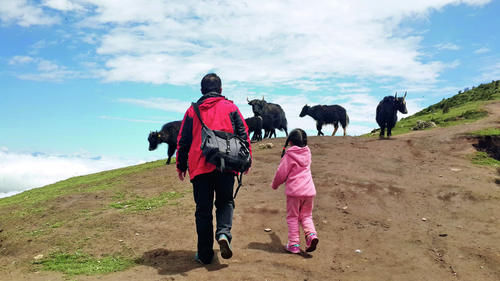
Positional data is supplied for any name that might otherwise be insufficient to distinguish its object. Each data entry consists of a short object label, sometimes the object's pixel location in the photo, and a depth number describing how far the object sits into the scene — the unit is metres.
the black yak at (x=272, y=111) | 20.89
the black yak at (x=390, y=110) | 16.97
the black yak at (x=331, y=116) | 21.47
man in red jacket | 5.45
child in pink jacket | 6.45
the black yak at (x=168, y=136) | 16.30
